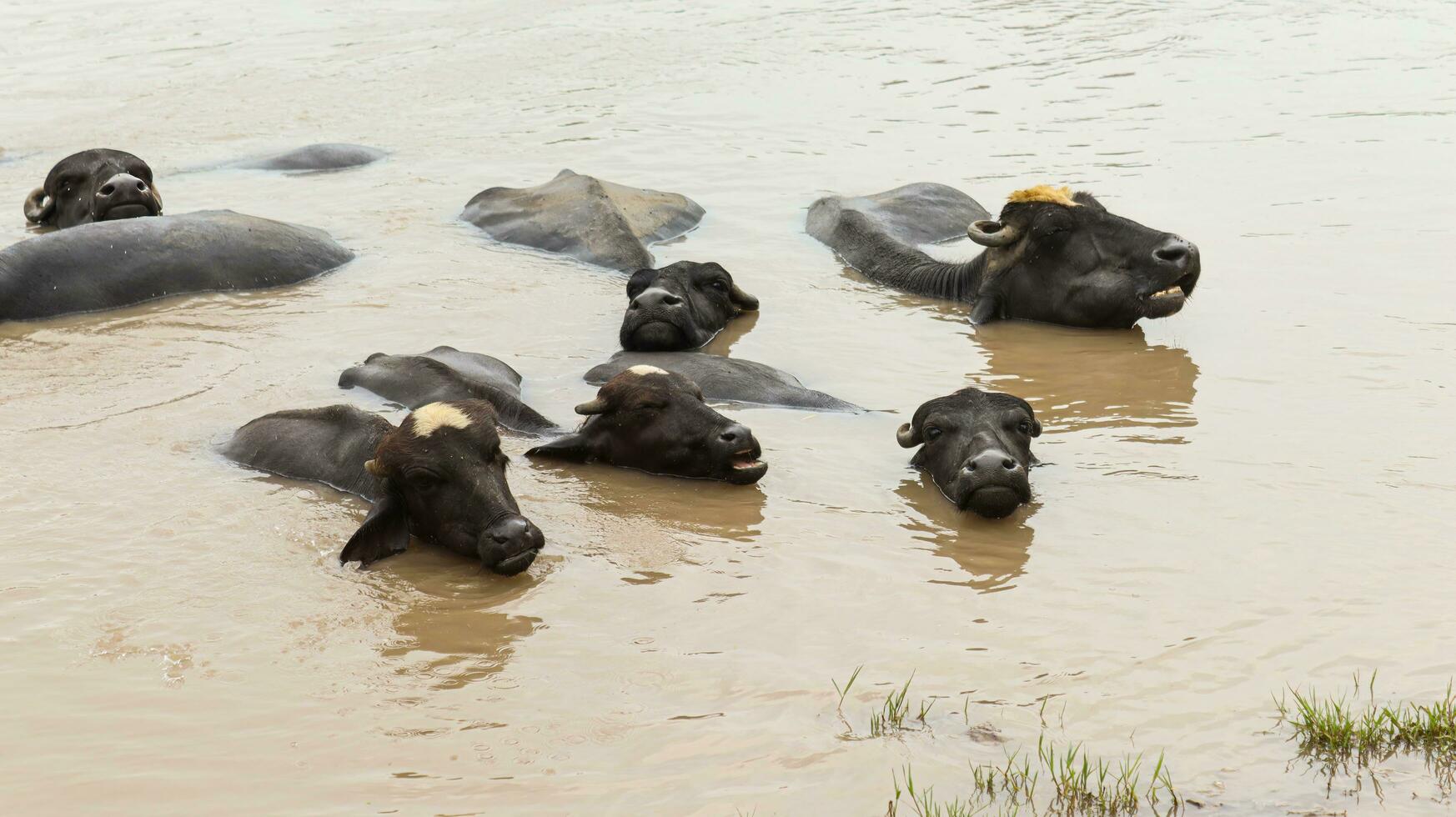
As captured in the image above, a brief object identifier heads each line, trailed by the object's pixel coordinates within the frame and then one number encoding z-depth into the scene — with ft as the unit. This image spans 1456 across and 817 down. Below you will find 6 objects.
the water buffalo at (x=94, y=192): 84.94
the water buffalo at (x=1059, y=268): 70.33
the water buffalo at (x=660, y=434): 51.90
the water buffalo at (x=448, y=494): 43.27
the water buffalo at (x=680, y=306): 66.23
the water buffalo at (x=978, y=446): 47.52
